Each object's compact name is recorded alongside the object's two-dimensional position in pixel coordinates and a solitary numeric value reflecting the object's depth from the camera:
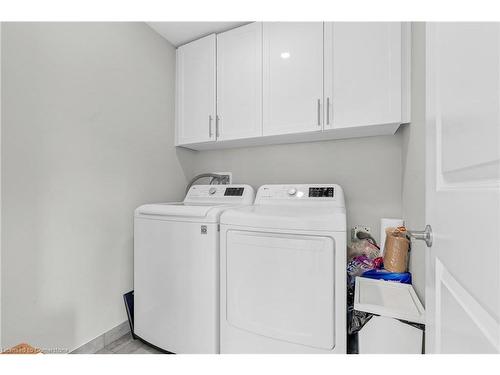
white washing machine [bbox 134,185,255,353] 1.38
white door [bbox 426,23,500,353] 0.35
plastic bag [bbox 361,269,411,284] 1.38
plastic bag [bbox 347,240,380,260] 1.69
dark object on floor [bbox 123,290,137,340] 1.71
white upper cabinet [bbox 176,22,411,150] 1.48
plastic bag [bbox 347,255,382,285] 1.51
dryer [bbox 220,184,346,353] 1.14
